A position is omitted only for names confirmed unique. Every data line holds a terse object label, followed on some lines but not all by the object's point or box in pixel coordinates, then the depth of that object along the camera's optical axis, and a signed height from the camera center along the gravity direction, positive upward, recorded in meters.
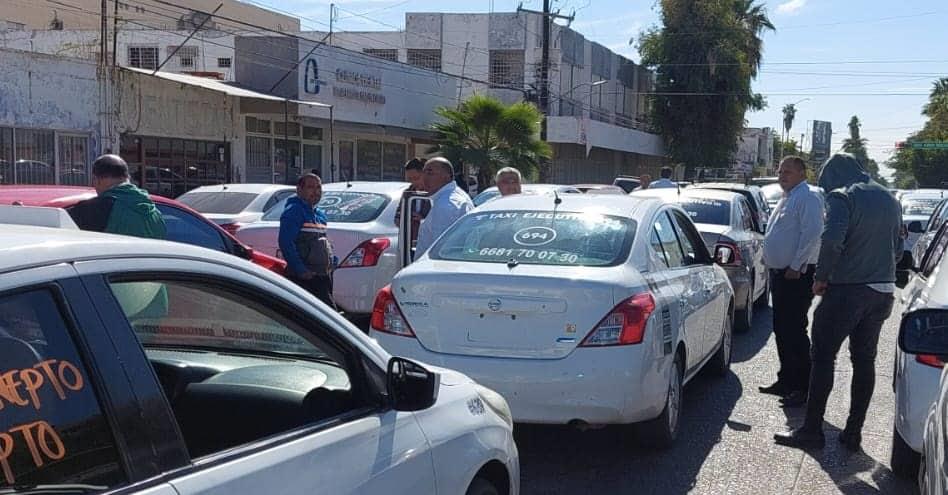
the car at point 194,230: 7.49 -0.61
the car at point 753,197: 12.03 -0.32
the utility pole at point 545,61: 30.52 +3.55
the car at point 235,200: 11.09 -0.54
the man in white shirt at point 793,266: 6.95 -0.68
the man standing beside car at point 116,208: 5.11 -0.30
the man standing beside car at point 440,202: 7.27 -0.30
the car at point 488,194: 10.98 -0.34
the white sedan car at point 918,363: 3.24 -0.92
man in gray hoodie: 5.59 -0.67
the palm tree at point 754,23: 49.88 +8.28
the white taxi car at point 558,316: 4.94 -0.83
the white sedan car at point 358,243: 8.92 -0.81
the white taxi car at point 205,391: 1.88 -0.63
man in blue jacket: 7.14 -0.62
